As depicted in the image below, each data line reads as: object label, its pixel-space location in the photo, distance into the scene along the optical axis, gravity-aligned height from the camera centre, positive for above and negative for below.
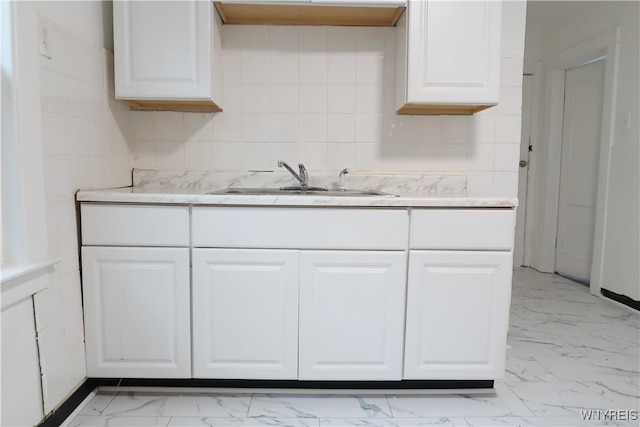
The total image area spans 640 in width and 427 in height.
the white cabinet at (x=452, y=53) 1.77 +0.51
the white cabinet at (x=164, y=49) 1.76 +0.49
